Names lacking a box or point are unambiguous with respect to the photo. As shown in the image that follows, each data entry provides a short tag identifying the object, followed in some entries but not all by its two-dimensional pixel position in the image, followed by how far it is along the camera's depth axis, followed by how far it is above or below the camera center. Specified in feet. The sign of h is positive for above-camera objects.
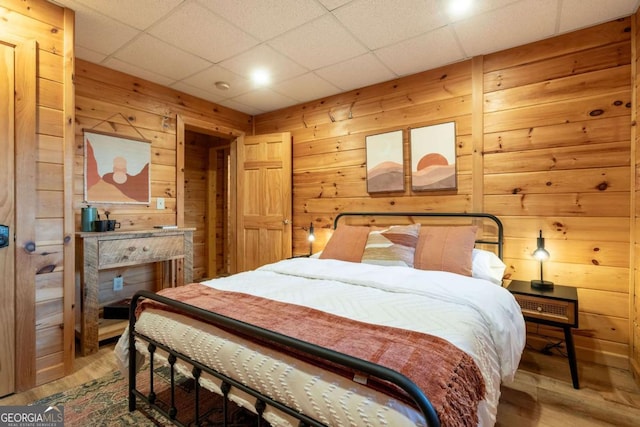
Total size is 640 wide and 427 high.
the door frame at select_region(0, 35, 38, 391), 6.23 +0.24
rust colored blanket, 2.87 -1.47
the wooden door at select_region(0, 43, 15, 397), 6.06 -0.07
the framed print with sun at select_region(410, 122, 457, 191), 9.12 +1.75
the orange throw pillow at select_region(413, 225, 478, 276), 7.11 -0.87
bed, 2.87 -1.52
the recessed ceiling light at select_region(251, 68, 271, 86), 9.64 +4.55
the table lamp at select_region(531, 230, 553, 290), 7.14 -1.06
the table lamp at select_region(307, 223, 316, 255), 11.53 -0.89
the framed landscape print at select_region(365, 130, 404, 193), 10.03 +1.75
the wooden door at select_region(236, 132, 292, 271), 12.25 +0.64
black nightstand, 6.32 -2.04
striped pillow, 7.77 -0.85
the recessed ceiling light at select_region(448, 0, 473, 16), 6.51 +4.54
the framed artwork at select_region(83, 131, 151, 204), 8.98 +1.45
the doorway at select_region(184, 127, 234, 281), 15.78 +0.80
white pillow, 7.00 -1.26
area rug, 5.29 -3.60
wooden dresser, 7.79 -1.15
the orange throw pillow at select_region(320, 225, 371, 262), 8.65 -0.89
